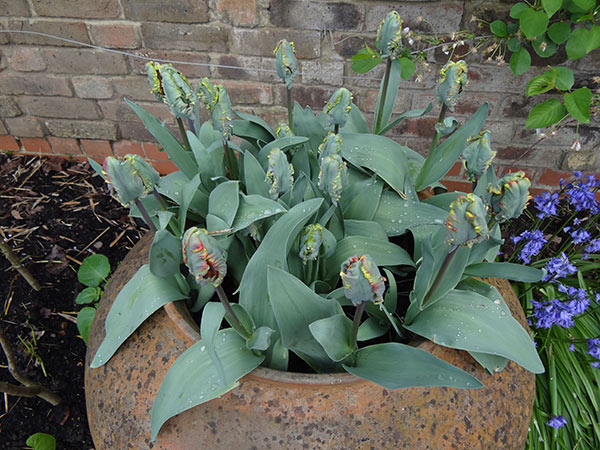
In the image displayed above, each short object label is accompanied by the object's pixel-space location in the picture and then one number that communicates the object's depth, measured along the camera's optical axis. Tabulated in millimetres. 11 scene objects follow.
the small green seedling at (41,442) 1079
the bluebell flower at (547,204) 1244
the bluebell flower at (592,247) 1213
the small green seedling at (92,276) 1279
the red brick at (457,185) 1760
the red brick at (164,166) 1847
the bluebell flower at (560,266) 1074
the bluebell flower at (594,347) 1126
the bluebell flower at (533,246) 1189
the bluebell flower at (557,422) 1132
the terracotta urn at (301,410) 578
